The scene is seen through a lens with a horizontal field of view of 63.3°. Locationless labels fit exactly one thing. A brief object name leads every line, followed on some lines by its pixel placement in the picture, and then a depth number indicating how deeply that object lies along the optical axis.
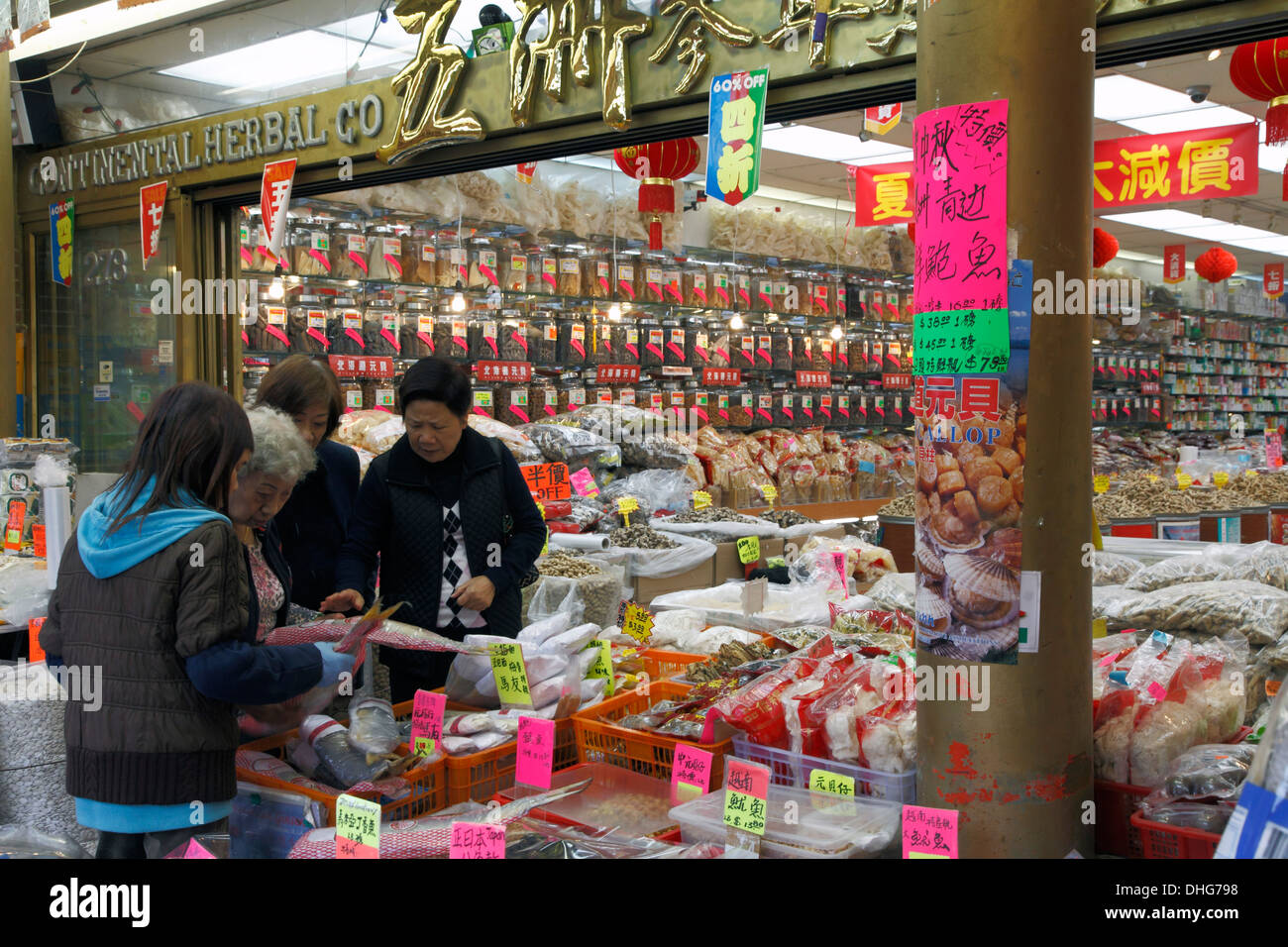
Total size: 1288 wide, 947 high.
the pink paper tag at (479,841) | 1.64
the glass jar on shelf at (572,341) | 7.18
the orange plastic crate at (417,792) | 1.93
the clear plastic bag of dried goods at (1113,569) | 3.90
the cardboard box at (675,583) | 4.67
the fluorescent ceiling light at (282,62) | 3.82
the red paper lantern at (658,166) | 4.54
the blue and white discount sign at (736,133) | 2.81
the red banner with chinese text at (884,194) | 6.80
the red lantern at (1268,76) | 4.45
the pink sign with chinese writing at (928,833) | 1.66
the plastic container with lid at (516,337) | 6.78
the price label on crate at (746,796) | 1.72
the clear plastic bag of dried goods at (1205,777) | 1.74
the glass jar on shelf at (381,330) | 6.08
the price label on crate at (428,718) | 2.11
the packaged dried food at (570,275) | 7.11
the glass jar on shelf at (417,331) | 6.27
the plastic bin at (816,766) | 1.88
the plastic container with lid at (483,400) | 6.57
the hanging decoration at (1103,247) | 4.86
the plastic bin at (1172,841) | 1.65
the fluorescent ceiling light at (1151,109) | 7.23
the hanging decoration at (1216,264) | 8.67
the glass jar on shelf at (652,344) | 7.80
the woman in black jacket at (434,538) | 2.74
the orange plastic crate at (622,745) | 2.12
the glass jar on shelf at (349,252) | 5.93
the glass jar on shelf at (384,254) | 6.06
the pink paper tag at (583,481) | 5.50
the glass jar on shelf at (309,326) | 5.73
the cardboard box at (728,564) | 5.09
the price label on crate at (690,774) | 1.98
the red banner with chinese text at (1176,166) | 6.20
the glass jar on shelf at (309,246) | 5.76
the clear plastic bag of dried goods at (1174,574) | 3.40
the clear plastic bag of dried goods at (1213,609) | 2.71
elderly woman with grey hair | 2.06
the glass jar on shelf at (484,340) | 6.63
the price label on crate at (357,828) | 1.68
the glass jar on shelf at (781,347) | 8.67
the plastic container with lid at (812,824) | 1.74
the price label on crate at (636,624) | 3.31
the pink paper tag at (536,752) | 2.02
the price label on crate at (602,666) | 2.57
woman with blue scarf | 1.71
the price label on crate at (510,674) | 2.27
